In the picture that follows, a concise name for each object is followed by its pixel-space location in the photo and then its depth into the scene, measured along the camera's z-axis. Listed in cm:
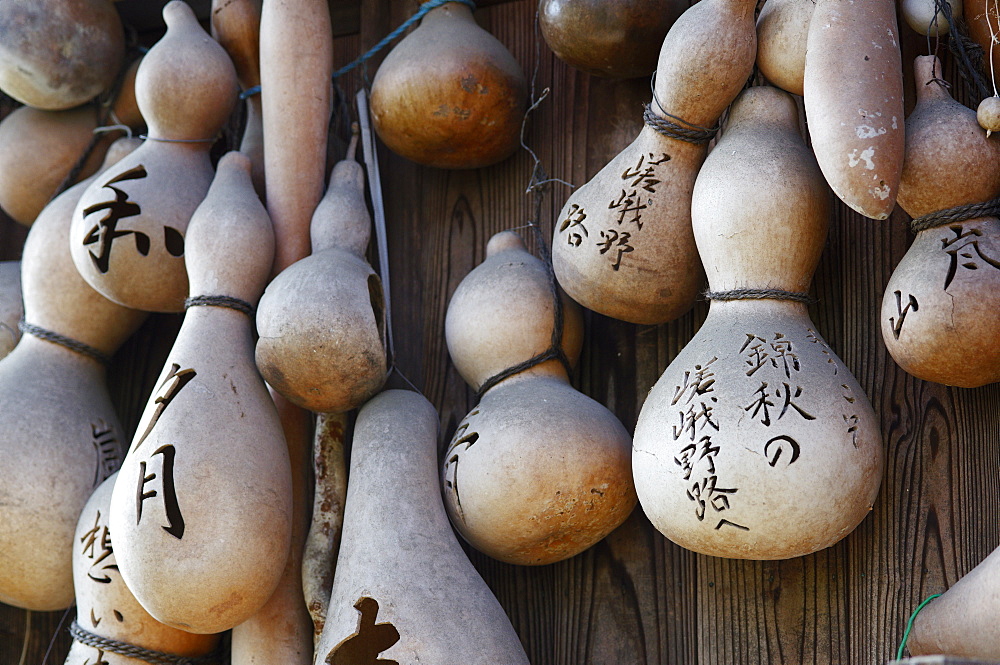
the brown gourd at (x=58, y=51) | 153
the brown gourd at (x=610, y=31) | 129
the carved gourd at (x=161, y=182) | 137
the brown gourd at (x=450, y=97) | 137
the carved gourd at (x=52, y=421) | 133
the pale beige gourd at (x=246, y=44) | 153
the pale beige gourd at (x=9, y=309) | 155
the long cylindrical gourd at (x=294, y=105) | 142
